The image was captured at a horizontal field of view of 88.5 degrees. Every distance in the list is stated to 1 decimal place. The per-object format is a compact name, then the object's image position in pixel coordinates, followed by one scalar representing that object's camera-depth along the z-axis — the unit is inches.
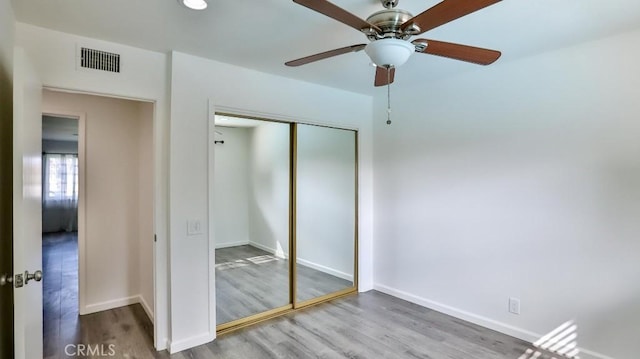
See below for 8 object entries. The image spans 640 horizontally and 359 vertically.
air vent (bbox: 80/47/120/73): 94.6
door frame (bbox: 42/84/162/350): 107.8
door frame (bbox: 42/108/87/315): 135.0
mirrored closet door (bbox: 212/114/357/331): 142.4
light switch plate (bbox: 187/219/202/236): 110.6
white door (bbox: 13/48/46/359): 58.8
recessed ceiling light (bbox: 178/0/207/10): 73.1
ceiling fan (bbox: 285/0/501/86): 53.6
